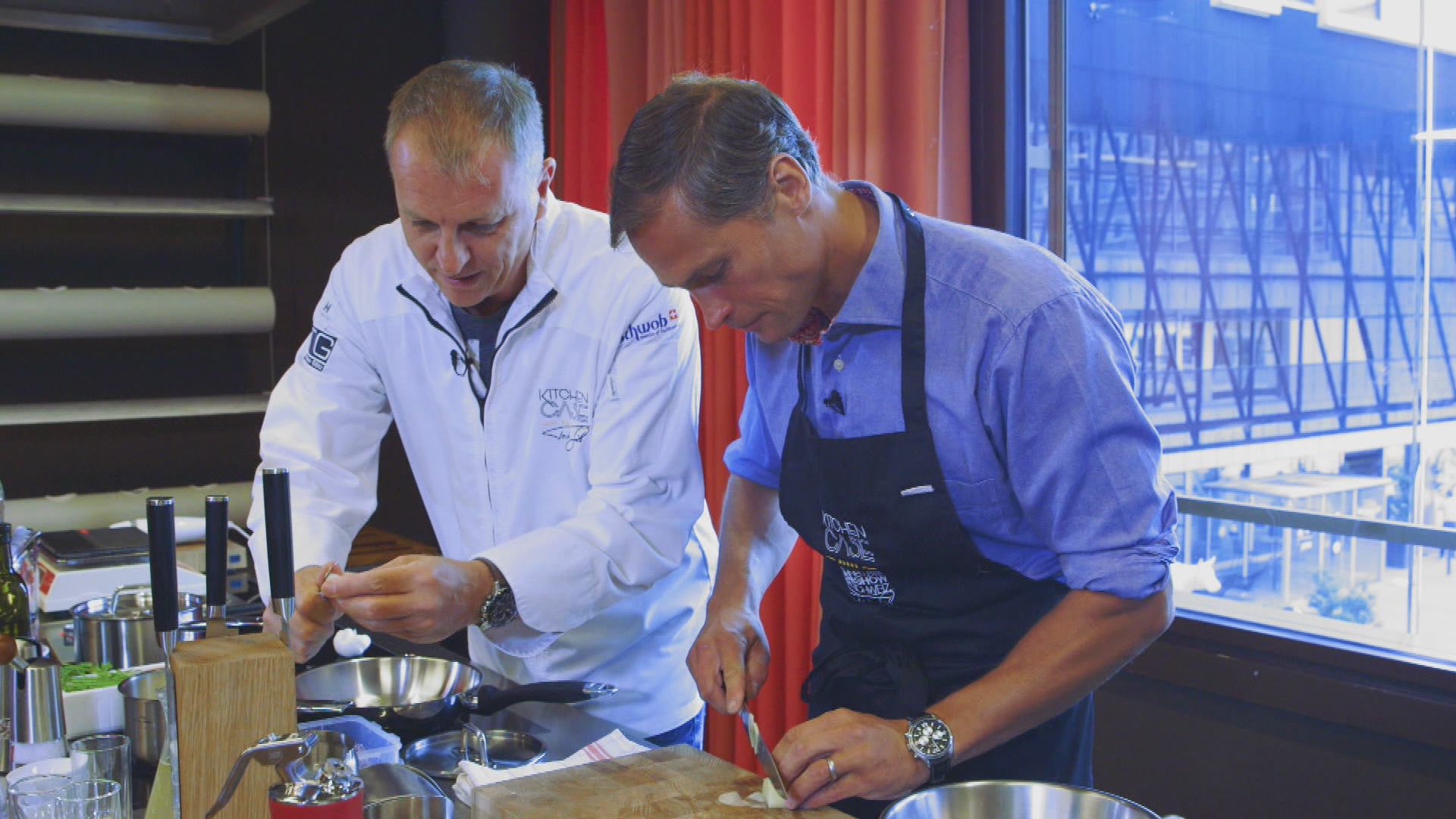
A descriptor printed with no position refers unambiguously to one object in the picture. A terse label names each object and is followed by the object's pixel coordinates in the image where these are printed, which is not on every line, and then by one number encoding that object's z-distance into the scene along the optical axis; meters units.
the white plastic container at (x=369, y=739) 1.37
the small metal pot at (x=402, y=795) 1.19
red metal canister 0.94
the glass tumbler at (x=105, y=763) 1.29
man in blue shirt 1.33
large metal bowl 1.11
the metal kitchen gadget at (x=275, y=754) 0.99
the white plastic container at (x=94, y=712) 1.59
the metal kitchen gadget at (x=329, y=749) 1.14
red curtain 2.80
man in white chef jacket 1.77
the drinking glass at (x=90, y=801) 1.15
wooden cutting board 1.23
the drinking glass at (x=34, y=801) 1.15
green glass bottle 1.82
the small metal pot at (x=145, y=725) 1.46
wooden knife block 1.11
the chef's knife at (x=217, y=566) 1.15
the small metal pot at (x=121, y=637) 1.98
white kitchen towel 1.31
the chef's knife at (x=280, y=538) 1.07
